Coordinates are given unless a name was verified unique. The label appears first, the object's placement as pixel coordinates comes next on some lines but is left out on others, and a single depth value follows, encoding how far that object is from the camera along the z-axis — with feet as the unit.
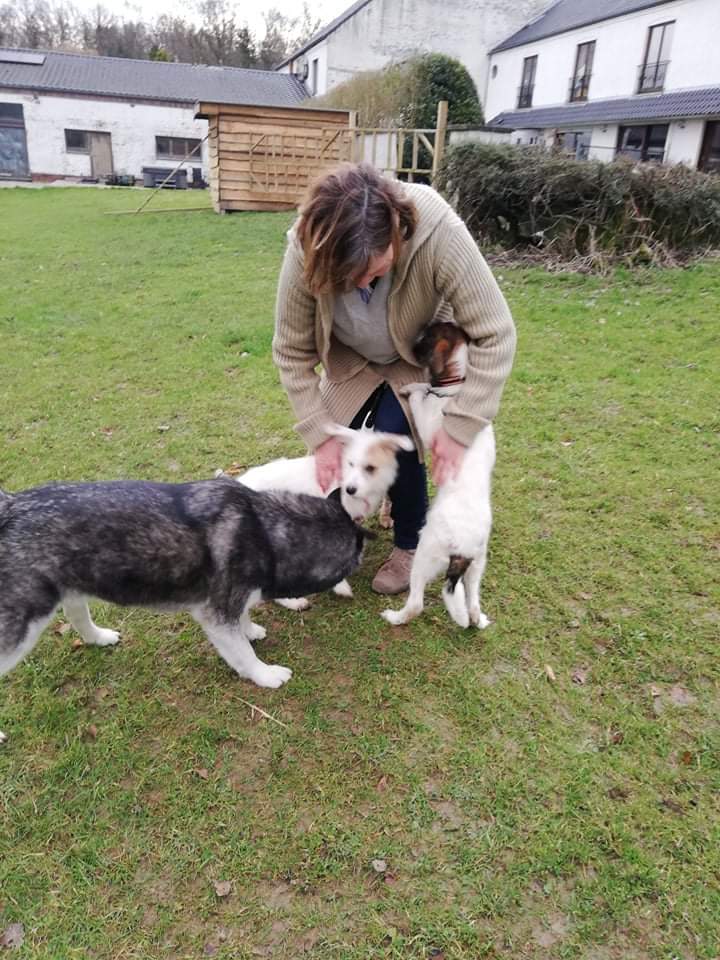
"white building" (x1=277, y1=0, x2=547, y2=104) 104.47
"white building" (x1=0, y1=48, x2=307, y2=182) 116.37
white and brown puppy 9.80
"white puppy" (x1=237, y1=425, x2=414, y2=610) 10.37
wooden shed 54.13
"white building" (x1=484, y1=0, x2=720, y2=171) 76.84
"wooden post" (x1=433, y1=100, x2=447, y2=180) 45.96
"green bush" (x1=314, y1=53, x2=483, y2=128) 78.89
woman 7.75
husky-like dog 8.04
